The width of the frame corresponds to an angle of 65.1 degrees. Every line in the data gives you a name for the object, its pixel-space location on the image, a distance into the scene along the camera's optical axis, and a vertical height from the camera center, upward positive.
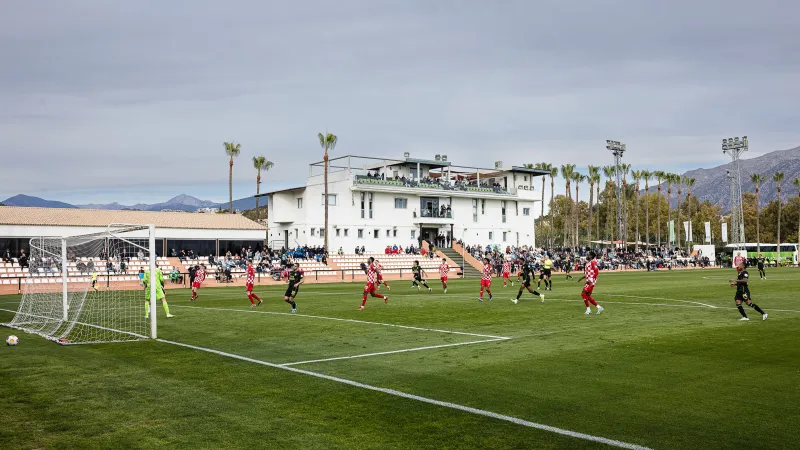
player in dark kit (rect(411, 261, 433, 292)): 36.62 -1.43
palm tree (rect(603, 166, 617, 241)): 113.88 +13.60
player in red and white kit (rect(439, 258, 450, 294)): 34.64 -1.23
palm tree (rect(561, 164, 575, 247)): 108.75 +13.07
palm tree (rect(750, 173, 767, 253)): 113.73 +12.17
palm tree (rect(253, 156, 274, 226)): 85.31 +11.89
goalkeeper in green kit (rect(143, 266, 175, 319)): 21.53 -1.30
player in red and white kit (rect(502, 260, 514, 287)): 41.85 -1.51
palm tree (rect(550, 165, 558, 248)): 101.06 +10.94
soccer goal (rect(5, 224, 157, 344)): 18.05 -1.66
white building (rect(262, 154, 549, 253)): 67.06 +4.92
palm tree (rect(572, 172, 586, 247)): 111.69 +12.39
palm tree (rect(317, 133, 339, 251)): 66.19 +11.50
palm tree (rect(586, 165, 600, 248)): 110.12 +12.70
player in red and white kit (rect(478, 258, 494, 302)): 27.62 -1.21
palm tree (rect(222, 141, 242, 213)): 78.00 +12.42
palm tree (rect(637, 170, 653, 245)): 116.81 +13.17
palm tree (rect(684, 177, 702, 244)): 126.62 +12.80
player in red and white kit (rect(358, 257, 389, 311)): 24.28 -1.09
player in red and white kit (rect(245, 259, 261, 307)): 26.33 -1.52
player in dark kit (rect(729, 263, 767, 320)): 19.06 -1.25
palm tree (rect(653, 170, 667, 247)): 118.56 +13.46
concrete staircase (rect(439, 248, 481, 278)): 61.27 -1.46
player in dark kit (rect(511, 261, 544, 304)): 26.72 -1.31
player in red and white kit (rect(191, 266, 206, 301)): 30.27 -1.26
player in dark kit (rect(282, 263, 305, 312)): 23.81 -1.20
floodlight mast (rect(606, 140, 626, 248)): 78.38 +12.34
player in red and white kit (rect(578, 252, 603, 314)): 21.48 -1.04
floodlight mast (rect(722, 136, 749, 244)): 81.56 +9.07
